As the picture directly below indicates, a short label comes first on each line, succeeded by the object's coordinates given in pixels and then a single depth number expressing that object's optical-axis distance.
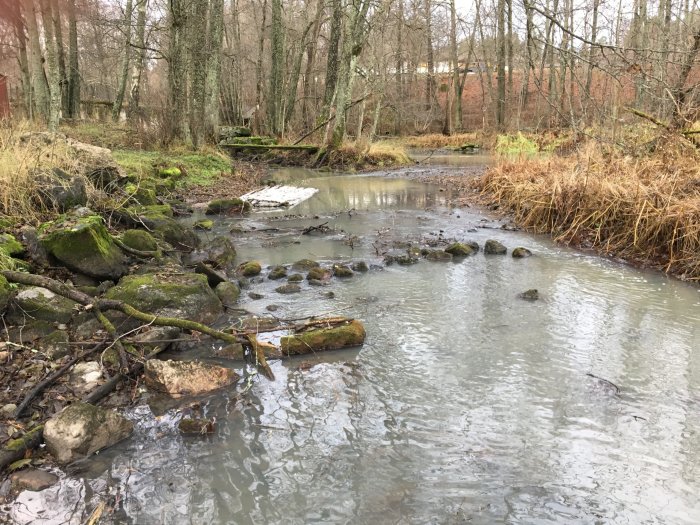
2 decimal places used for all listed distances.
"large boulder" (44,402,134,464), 2.85
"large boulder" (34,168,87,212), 6.17
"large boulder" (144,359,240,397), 3.56
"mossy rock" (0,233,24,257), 4.67
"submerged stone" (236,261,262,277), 6.24
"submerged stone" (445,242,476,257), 7.27
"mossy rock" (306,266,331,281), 6.02
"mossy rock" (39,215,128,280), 4.94
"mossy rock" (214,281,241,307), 5.31
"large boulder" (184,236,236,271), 6.53
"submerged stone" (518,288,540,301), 5.55
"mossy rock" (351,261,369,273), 6.50
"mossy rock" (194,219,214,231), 8.59
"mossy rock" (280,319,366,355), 4.22
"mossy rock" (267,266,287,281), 6.13
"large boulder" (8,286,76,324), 4.02
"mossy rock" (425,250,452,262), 7.02
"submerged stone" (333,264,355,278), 6.26
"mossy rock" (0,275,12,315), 3.94
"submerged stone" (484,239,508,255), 7.38
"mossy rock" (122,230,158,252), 6.05
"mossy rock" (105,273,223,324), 4.54
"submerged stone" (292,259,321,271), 6.46
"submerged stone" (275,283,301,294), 5.66
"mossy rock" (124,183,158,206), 8.24
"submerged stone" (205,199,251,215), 10.08
